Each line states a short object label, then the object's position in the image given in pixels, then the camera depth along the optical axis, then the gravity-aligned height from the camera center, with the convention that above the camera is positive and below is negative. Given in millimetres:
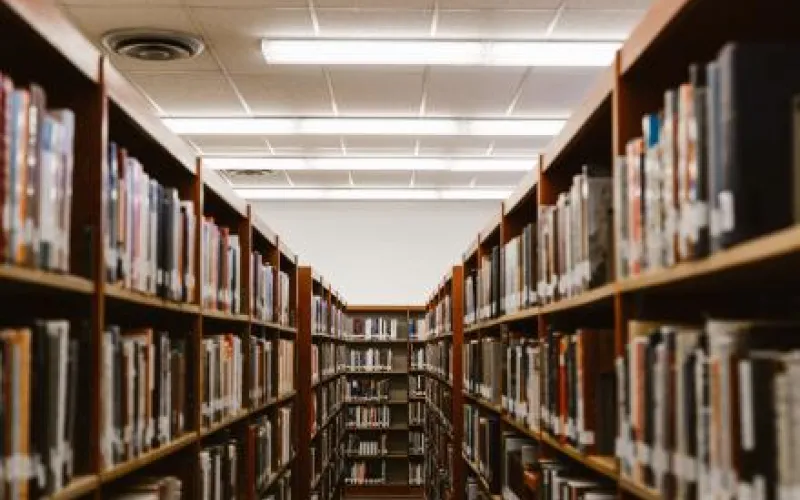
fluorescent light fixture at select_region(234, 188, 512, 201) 11281 +1539
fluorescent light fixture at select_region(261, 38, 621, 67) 5961 +1716
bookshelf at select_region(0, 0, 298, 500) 1808 +98
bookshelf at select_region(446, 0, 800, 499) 1444 +73
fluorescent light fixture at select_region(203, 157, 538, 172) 9406 +1592
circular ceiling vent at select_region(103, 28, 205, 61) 5805 +1755
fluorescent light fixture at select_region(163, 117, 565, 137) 7855 +1644
